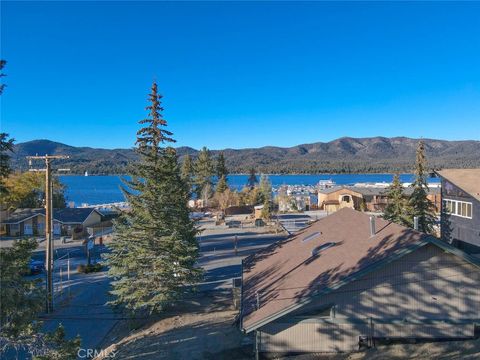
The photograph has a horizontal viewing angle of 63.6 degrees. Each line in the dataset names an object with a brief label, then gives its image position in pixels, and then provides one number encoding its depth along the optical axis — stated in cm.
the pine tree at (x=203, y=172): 8466
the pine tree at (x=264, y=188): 7452
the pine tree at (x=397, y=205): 3066
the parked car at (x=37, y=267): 2942
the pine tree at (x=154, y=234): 1841
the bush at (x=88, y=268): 2988
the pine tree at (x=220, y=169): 9162
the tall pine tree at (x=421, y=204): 3080
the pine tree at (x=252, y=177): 12088
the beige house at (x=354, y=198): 6688
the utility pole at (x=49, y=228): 2077
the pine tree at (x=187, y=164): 8315
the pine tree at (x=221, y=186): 8016
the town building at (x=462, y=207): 2375
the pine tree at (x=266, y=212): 5581
